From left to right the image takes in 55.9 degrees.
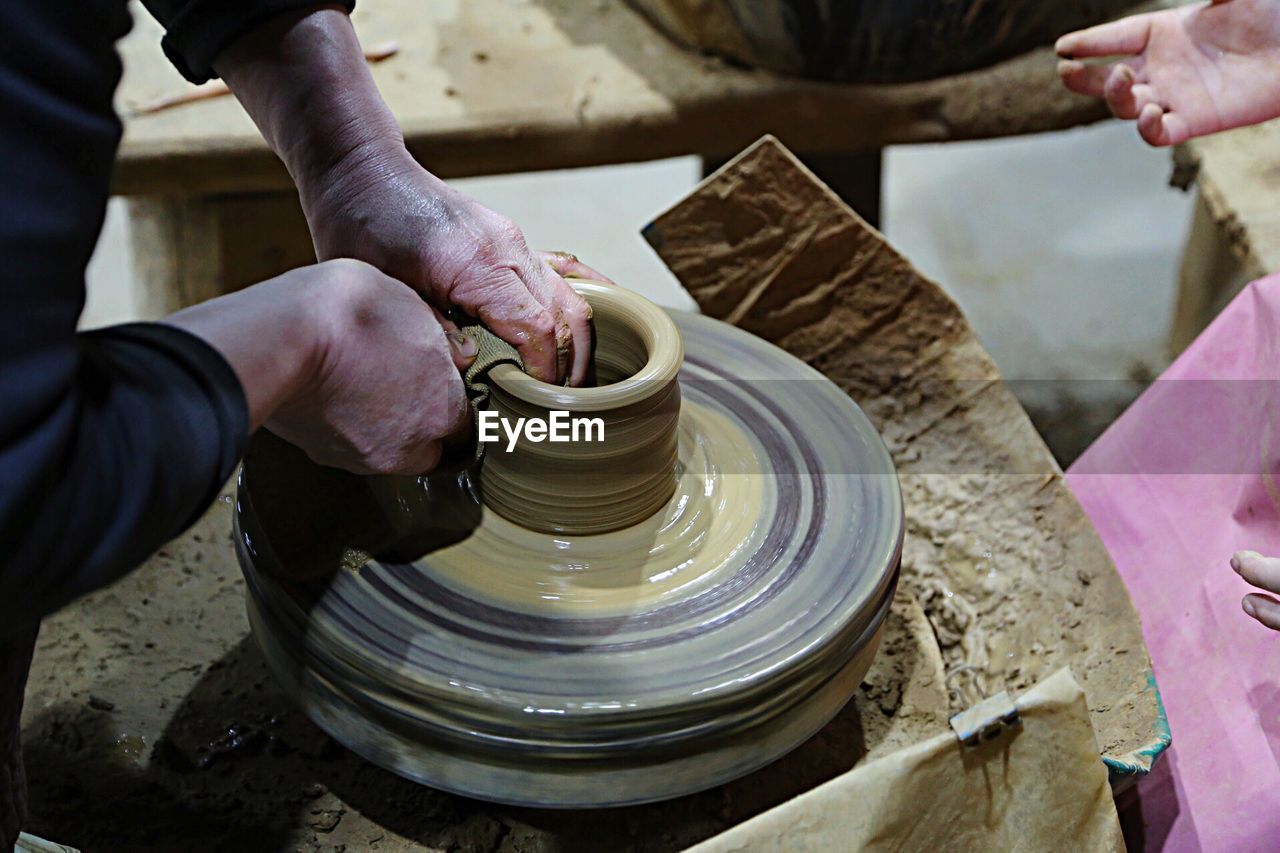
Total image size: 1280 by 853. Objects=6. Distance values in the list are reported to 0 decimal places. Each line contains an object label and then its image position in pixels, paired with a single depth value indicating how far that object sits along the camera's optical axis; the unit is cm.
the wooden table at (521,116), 239
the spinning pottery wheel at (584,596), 119
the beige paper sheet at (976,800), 108
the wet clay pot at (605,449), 125
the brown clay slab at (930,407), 166
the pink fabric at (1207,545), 143
